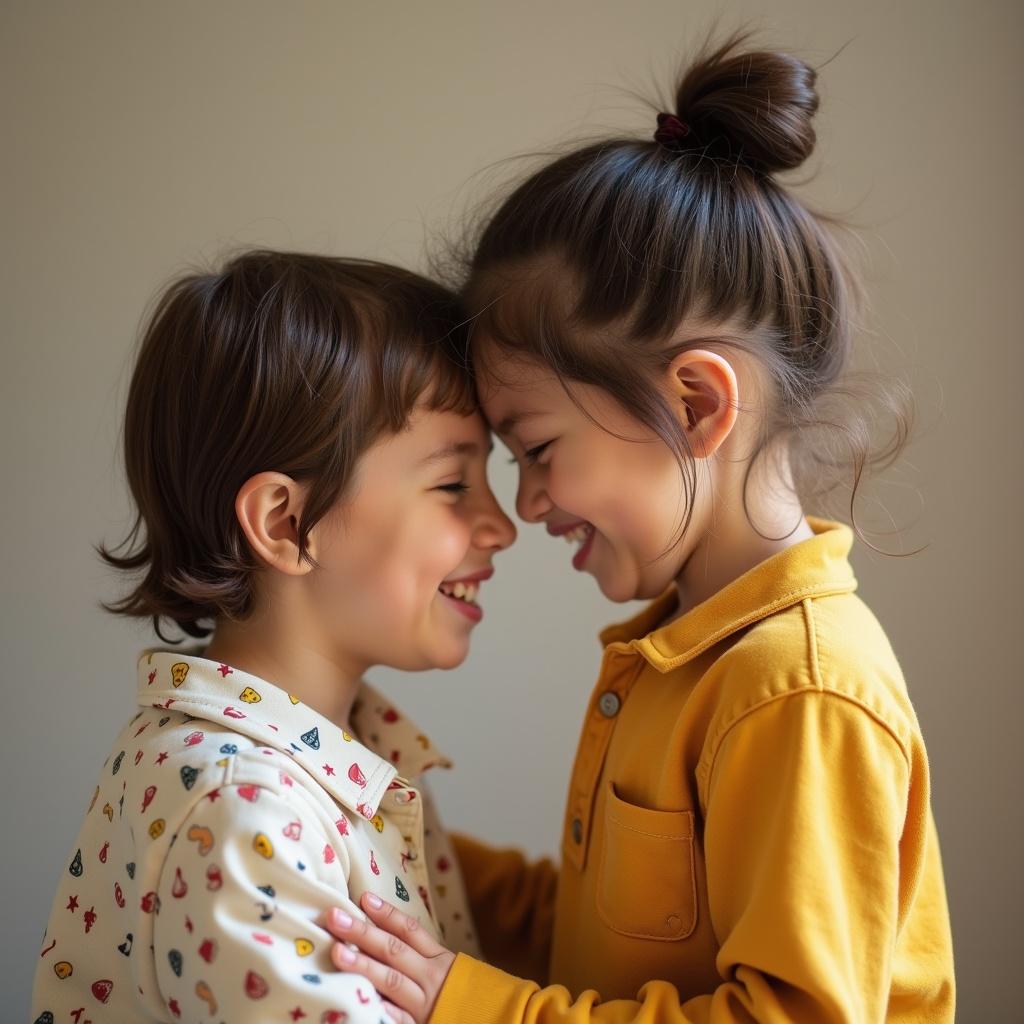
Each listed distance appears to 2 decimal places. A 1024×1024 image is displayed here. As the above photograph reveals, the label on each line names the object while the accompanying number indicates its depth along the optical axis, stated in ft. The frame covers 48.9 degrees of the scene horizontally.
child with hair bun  2.49
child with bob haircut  2.59
